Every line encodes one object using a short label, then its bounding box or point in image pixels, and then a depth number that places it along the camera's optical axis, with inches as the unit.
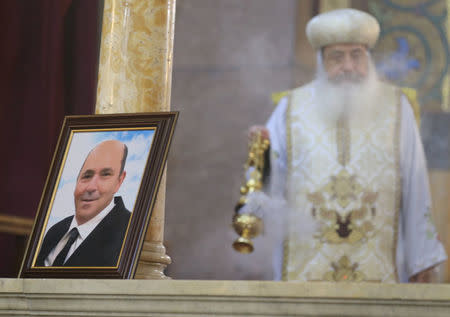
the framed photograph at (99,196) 170.4
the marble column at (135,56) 218.5
